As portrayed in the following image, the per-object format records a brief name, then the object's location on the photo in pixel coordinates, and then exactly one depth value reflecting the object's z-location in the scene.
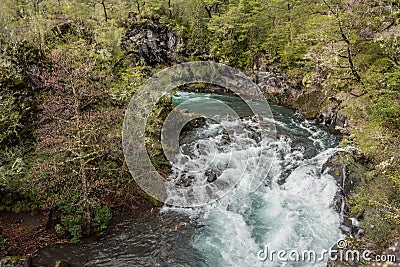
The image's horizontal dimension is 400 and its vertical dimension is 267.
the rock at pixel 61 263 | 7.73
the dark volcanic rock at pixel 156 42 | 27.78
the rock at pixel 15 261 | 7.40
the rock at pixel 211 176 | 12.26
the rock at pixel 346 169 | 10.53
